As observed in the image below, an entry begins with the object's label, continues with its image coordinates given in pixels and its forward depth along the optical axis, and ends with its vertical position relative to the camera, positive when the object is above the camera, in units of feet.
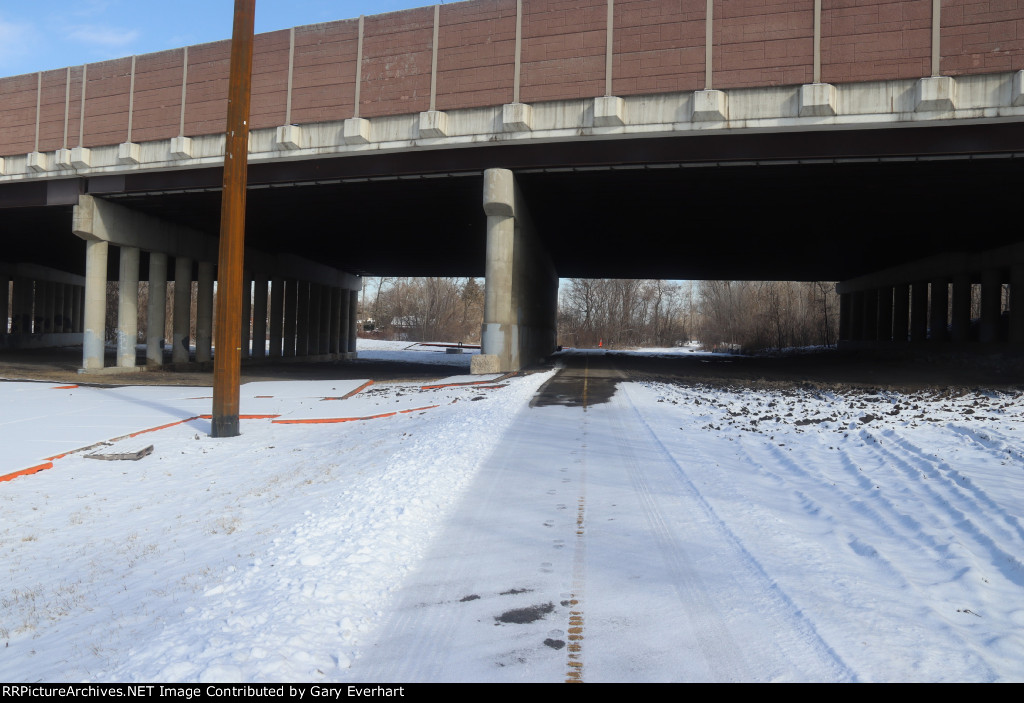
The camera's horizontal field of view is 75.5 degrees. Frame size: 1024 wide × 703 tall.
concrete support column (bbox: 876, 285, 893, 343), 143.43 +8.54
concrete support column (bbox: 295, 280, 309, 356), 147.95 +3.57
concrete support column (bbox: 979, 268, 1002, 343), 108.47 +9.09
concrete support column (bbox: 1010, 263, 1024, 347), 97.71 +7.84
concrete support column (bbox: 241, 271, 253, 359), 124.79 +3.92
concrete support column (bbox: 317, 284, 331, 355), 159.02 +4.07
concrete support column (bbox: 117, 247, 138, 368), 99.35 +3.63
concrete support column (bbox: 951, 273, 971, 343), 111.85 +8.43
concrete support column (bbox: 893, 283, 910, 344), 134.92 +8.77
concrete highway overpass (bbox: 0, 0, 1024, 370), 59.26 +21.34
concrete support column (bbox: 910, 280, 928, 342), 127.03 +8.55
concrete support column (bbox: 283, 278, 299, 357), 144.46 +4.80
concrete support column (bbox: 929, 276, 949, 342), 123.34 +8.79
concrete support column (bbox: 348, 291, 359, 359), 174.60 +5.21
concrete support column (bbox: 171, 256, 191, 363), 118.62 +2.95
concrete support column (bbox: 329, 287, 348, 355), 164.52 +4.63
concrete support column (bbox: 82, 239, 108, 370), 94.27 +4.17
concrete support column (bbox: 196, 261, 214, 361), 120.26 +4.62
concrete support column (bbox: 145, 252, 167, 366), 106.63 +3.07
